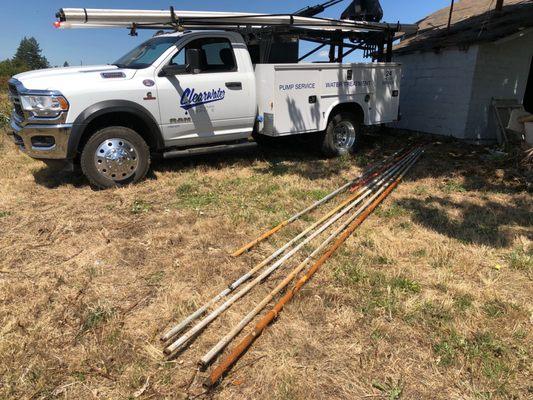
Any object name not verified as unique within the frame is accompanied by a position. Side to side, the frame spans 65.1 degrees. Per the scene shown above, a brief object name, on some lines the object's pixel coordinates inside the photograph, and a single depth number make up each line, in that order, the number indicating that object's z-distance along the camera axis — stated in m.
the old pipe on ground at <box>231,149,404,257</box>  4.12
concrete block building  8.84
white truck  5.45
